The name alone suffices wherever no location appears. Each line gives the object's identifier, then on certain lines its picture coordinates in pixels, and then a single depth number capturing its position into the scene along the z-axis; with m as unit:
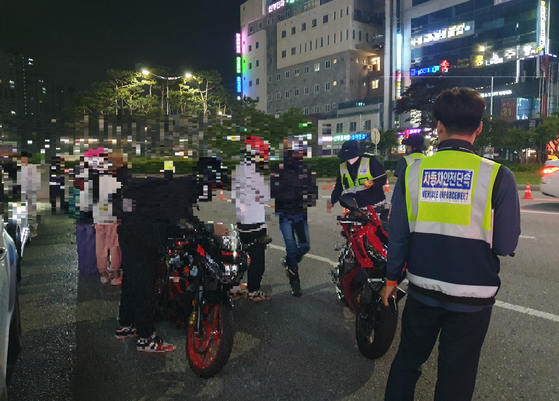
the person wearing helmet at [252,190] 4.15
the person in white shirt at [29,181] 6.89
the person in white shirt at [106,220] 3.78
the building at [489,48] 53.47
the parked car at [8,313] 2.49
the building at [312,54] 74.75
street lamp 39.56
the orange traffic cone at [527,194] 14.80
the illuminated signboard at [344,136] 62.58
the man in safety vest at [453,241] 2.11
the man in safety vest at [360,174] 5.21
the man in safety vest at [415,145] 5.77
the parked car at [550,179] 11.44
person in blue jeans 4.80
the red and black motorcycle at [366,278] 3.46
